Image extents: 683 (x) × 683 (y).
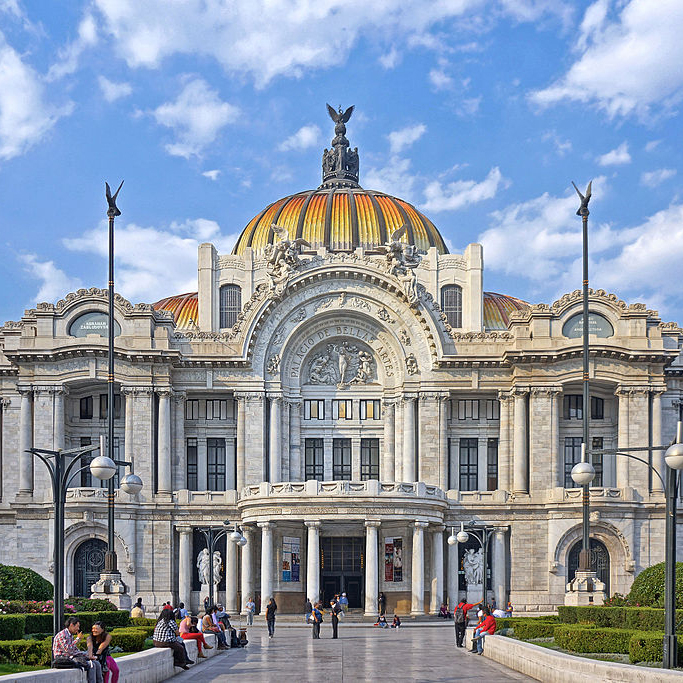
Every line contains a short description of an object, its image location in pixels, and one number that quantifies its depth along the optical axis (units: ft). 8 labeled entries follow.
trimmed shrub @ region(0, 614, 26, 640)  120.67
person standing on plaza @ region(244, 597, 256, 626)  218.38
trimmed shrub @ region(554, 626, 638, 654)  118.21
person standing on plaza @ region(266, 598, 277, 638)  184.70
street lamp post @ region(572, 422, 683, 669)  94.22
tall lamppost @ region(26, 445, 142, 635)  97.35
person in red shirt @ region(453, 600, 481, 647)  156.97
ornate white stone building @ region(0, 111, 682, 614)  246.68
